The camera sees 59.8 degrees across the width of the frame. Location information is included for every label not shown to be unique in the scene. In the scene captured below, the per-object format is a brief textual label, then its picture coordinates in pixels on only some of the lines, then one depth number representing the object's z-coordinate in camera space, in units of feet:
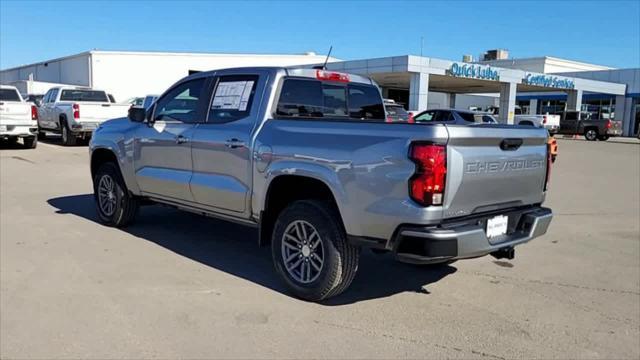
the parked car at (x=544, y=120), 115.14
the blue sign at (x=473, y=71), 110.49
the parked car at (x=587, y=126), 119.55
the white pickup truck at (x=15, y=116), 55.06
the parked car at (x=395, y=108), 58.63
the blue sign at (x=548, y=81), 129.18
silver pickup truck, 12.78
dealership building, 110.32
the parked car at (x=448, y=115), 71.81
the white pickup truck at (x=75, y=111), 59.98
